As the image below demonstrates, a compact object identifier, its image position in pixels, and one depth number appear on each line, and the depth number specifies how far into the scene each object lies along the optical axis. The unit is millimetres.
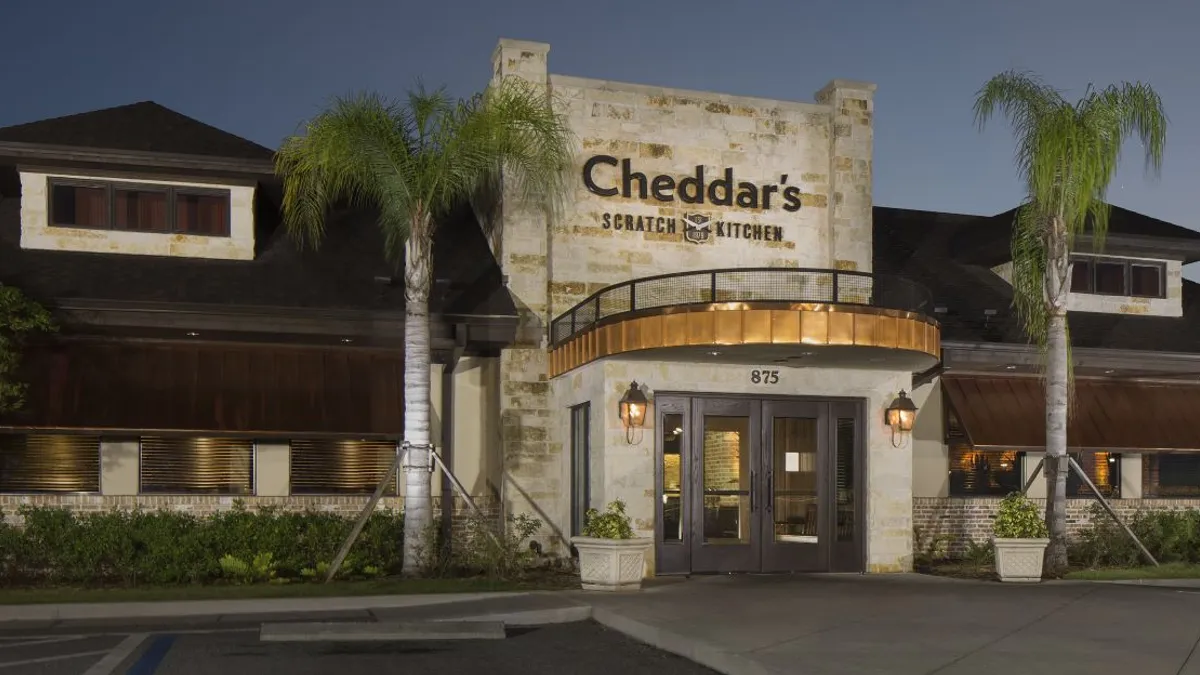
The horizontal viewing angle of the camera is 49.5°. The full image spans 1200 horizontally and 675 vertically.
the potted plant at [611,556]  18109
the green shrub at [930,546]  24000
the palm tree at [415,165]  18984
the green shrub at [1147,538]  22270
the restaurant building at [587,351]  20062
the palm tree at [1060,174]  20000
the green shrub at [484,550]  19172
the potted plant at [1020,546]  19297
